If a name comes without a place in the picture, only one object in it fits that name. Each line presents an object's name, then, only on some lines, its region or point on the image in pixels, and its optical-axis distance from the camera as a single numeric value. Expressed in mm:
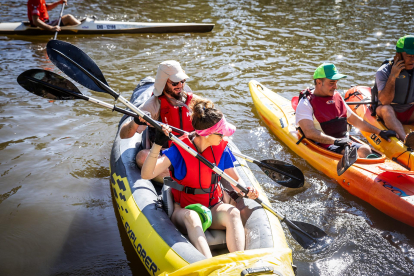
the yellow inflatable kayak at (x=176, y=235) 2268
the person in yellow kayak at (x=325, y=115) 4266
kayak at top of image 9145
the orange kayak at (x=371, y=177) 3658
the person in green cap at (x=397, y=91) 4613
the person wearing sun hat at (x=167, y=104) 3371
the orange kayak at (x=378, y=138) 4293
